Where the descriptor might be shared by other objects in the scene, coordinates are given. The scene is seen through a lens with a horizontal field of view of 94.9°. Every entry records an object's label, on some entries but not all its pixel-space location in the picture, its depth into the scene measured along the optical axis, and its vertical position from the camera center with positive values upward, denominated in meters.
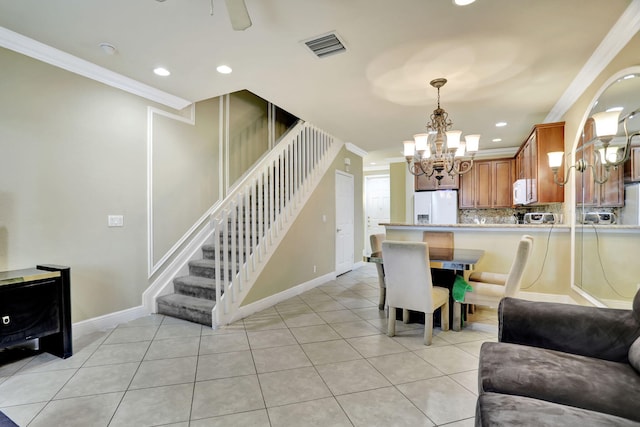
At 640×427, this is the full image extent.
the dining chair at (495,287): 2.68 -0.77
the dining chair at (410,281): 2.66 -0.64
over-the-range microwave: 4.93 +0.36
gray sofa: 1.07 -0.74
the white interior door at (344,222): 5.80 -0.17
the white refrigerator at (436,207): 6.67 +0.15
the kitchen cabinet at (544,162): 4.00 +0.72
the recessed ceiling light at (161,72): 2.90 +1.44
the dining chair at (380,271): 3.71 -0.73
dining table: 2.80 -0.49
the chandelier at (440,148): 3.12 +0.72
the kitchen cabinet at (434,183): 6.75 +0.69
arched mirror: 2.31 +0.10
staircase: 3.21 -0.32
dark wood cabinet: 2.14 -0.72
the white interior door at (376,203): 8.42 +0.31
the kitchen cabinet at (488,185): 6.37 +0.62
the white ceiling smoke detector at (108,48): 2.49 +1.44
